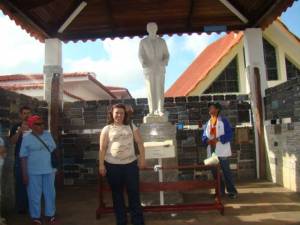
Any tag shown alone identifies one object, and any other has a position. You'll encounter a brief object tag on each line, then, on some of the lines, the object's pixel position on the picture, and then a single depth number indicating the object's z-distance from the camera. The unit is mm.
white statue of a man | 5493
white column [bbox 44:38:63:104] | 7396
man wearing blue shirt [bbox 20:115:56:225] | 4098
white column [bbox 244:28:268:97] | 7292
